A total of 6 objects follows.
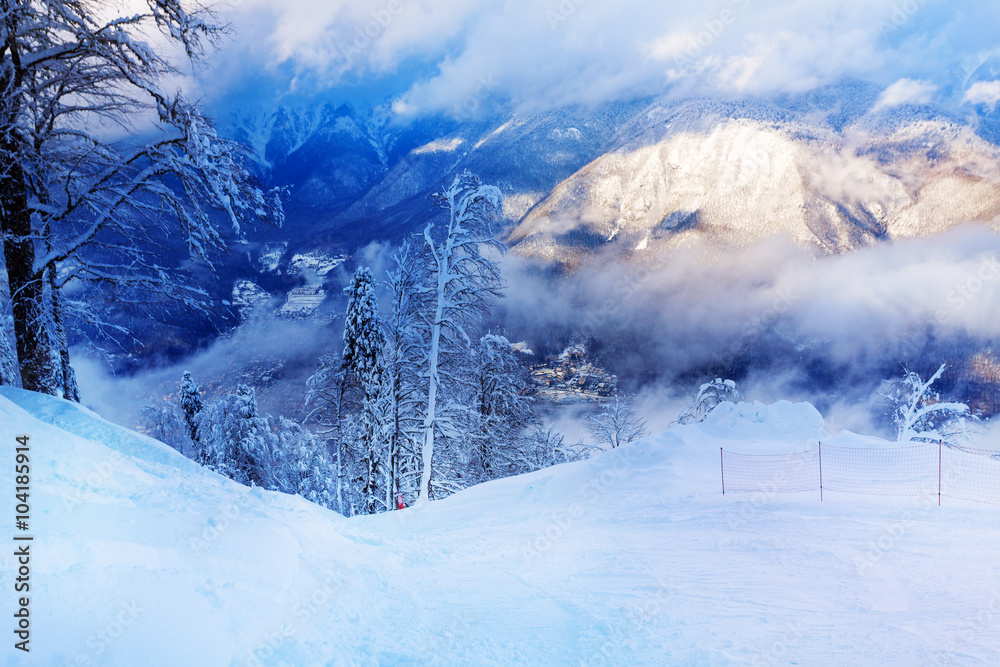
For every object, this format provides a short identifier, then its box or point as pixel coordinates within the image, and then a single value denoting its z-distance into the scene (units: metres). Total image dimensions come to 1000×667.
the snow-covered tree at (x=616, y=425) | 43.25
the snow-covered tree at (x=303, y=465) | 32.31
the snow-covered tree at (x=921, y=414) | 26.16
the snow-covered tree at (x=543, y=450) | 26.12
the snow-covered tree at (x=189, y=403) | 31.50
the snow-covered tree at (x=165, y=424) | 34.88
